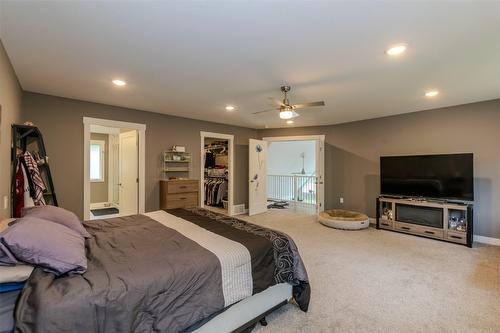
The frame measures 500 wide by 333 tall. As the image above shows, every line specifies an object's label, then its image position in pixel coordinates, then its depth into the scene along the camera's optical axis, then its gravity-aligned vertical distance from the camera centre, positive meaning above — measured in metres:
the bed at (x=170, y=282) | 1.22 -0.71
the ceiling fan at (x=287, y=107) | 3.20 +0.83
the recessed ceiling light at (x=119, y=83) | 3.13 +1.12
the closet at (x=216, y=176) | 6.98 -0.27
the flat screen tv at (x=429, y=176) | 4.06 -0.14
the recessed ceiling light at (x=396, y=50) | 2.22 +1.14
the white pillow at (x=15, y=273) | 1.30 -0.60
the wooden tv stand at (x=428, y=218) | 4.00 -0.92
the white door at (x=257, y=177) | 6.27 -0.26
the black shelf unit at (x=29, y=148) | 2.74 +0.22
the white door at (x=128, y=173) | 4.87 -0.14
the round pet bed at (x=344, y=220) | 4.86 -1.09
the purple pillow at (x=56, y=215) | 1.93 -0.42
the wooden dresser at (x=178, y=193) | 4.77 -0.54
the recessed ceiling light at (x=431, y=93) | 3.55 +1.16
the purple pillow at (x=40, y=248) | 1.34 -0.49
